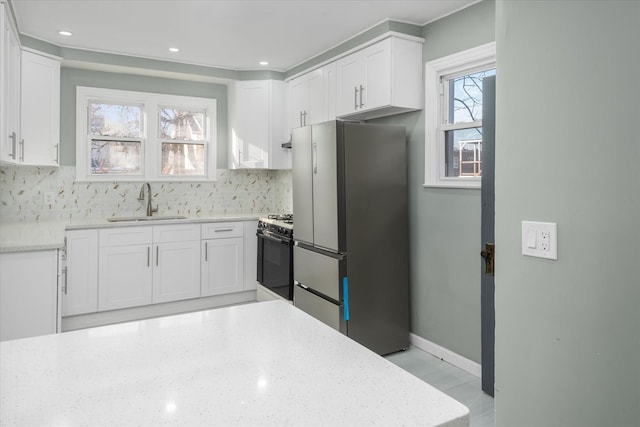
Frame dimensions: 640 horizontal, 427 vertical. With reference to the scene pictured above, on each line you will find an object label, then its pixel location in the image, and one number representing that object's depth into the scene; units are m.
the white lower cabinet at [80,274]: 3.82
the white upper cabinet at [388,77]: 3.22
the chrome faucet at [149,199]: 4.61
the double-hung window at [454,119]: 3.04
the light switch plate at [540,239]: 1.43
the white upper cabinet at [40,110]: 3.66
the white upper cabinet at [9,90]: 2.74
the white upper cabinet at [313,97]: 3.90
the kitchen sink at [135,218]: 4.39
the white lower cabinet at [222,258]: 4.46
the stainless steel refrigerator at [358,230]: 3.13
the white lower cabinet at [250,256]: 4.65
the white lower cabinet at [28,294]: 2.61
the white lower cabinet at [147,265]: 3.99
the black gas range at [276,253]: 3.90
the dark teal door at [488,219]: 2.51
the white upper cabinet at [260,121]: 4.74
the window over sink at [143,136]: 4.42
